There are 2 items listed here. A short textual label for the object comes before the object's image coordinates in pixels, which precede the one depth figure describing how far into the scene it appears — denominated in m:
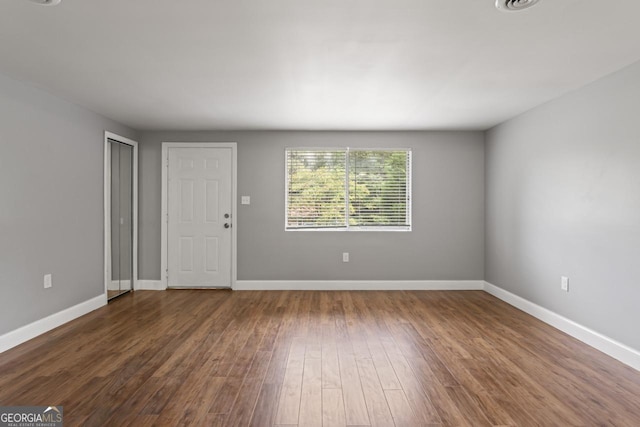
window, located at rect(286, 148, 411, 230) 5.73
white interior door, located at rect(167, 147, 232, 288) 5.71
